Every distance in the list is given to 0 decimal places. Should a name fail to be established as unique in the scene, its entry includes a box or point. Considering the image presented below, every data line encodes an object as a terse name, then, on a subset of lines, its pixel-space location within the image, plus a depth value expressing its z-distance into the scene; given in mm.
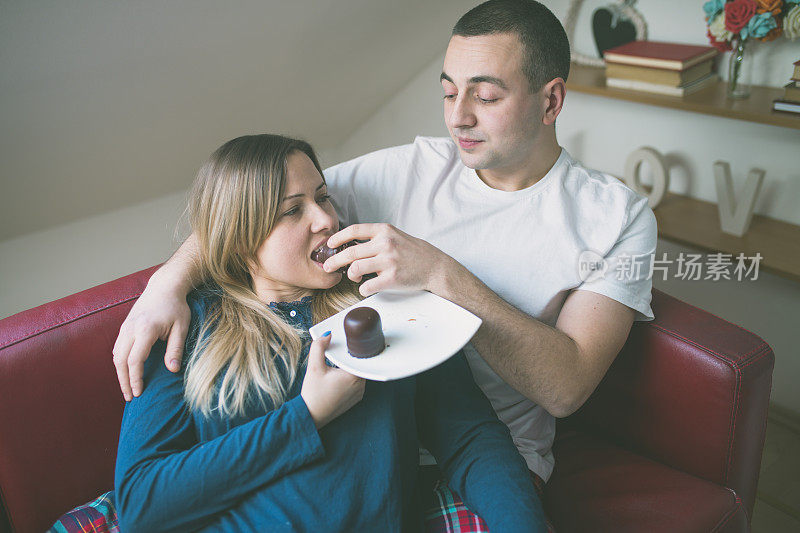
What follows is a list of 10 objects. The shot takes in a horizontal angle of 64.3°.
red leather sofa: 1289
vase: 1920
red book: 1973
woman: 1086
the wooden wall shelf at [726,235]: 1928
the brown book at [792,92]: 1760
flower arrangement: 1765
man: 1262
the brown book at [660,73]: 1983
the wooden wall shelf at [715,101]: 1778
